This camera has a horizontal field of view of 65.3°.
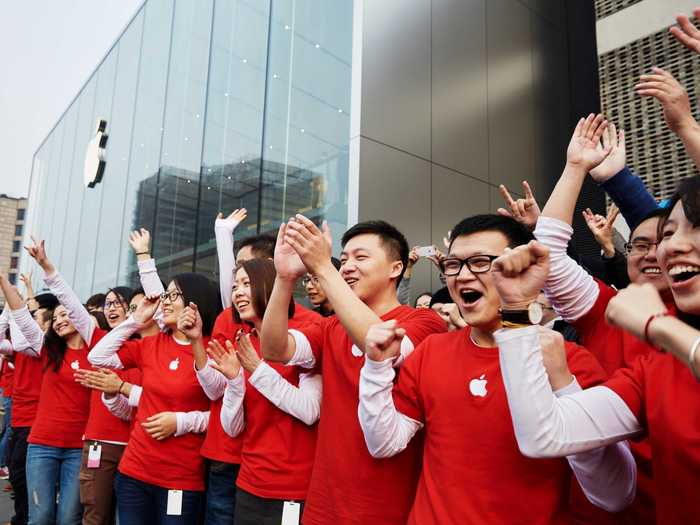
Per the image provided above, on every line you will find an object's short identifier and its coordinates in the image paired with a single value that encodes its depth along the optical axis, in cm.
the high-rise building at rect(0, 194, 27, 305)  3962
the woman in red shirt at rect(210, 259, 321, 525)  189
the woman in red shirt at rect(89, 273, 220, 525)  239
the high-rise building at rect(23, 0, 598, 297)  532
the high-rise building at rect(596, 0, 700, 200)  489
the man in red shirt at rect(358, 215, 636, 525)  119
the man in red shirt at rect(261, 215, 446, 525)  149
